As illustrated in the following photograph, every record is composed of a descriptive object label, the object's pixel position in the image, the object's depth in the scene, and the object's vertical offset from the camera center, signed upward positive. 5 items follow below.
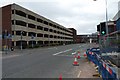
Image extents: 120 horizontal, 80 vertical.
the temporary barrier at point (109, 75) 2.29 -1.02
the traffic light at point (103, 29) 9.09 +1.25
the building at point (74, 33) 87.96 +7.36
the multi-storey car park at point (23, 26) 24.25 +4.84
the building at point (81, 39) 84.84 +1.76
